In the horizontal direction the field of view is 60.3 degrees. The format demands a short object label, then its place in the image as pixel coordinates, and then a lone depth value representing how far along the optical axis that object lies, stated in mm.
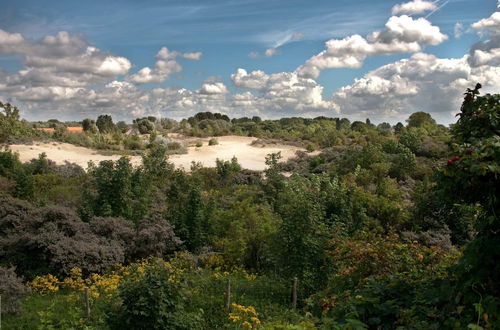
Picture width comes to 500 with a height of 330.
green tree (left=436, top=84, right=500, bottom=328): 3078
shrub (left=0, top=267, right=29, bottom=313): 8429
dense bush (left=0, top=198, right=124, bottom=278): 10922
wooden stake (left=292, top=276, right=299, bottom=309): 9633
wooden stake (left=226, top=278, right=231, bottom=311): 9102
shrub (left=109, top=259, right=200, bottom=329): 5859
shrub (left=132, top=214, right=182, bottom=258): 12406
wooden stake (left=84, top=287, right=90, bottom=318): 8305
